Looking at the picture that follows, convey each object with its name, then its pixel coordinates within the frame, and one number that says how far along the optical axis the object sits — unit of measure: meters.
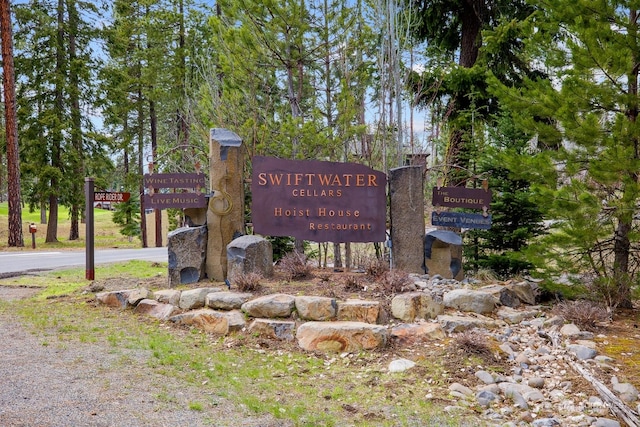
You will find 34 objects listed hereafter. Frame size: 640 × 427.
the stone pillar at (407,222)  7.29
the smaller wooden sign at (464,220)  7.41
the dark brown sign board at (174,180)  7.42
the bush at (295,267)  7.21
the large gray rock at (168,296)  6.62
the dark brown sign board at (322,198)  7.45
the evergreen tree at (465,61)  9.98
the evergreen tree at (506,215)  8.09
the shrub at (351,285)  6.57
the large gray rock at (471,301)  5.98
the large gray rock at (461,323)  5.39
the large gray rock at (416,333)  5.27
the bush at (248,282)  6.49
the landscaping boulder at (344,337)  5.15
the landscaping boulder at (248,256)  6.97
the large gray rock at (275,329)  5.56
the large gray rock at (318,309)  5.77
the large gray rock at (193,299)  6.41
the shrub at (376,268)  7.07
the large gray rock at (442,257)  7.40
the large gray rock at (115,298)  7.00
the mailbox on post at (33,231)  17.02
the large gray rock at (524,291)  6.51
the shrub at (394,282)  6.34
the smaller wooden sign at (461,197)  7.41
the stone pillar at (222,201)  7.41
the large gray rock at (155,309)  6.43
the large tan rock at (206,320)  5.86
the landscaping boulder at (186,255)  7.29
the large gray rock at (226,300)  6.17
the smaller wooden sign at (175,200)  7.33
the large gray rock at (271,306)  5.86
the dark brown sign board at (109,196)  8.68
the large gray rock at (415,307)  5.75
